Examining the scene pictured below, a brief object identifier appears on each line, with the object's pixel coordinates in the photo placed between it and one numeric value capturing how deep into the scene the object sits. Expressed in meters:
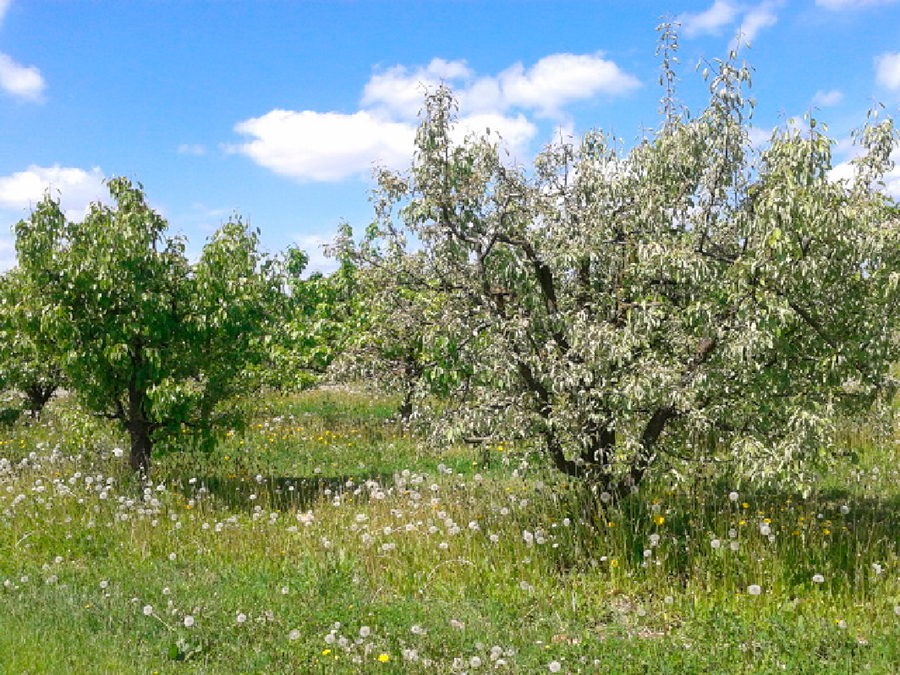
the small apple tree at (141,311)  10.55
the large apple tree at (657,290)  6.79
